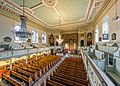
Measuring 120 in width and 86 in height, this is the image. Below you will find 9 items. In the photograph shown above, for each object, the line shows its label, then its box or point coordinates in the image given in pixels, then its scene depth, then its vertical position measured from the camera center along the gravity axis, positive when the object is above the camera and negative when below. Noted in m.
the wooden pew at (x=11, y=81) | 3.22 -2.39
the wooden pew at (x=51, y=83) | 2.74 -1.95
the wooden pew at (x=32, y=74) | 4.11 -2.31
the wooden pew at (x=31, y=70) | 4.55 -2.23
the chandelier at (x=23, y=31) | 3.68 +0.77
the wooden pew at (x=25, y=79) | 3.64 -2.37
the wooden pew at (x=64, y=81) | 2.80 -2.01
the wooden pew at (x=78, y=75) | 3.57 -2.07
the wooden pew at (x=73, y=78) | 2.96 -2.03
